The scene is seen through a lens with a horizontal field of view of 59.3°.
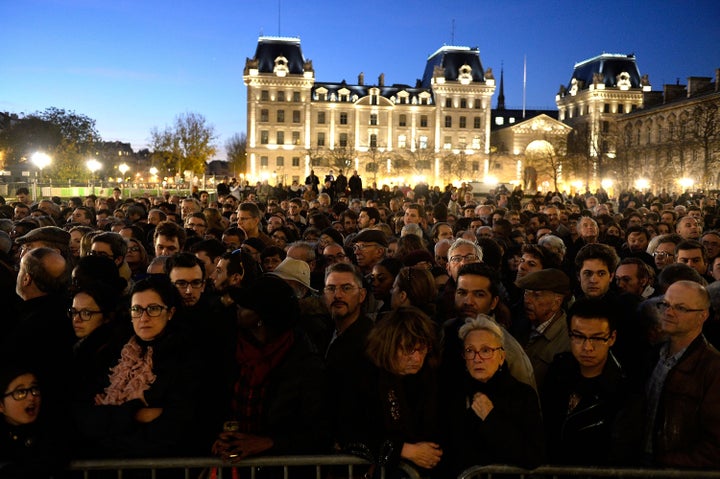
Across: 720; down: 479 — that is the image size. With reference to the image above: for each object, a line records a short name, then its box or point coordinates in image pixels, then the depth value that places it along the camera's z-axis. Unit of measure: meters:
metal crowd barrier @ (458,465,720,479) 3.36
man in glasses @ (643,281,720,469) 3.58
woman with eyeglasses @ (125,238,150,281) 7.38
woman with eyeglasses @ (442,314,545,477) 3.48
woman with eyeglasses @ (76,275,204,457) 3.54
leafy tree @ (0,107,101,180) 70.31
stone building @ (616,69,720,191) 49.84
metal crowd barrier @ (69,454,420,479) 3.40
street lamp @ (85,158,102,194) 35.29
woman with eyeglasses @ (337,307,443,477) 3.57
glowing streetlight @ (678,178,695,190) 47.90
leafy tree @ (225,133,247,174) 96.81
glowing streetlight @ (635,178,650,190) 53.82
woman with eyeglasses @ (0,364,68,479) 3.25
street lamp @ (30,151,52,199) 26.63
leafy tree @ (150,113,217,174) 64.25
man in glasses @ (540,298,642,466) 3.65
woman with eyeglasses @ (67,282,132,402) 3.70
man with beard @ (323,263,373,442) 4.29
